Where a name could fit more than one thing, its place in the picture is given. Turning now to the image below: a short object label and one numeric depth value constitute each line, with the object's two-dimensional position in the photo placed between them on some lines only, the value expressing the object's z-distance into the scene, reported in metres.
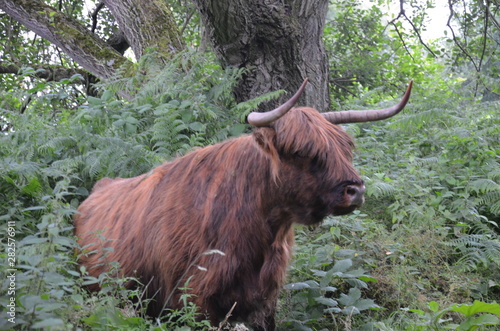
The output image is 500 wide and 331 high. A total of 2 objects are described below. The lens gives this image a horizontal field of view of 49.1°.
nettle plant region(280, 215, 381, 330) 4.06
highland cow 3.46
